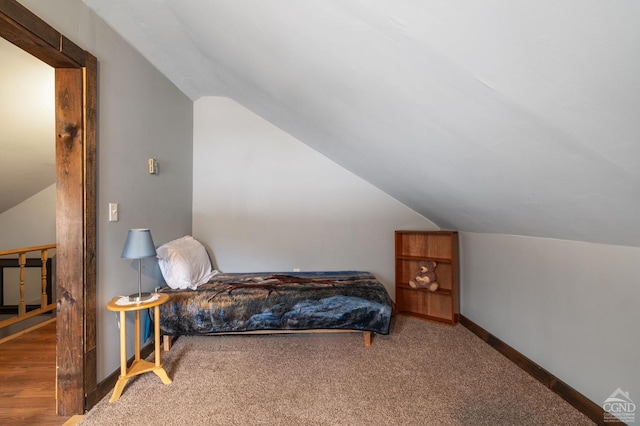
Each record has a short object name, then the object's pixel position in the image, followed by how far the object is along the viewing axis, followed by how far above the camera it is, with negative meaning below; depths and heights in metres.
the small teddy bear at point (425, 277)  2.92 -0.72
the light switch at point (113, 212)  1.80 +0.02
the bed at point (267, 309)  2.18 -0.81
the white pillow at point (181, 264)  2.36 -0.47
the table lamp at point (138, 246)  1.70 -0.21
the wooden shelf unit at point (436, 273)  2.86 -0.69
